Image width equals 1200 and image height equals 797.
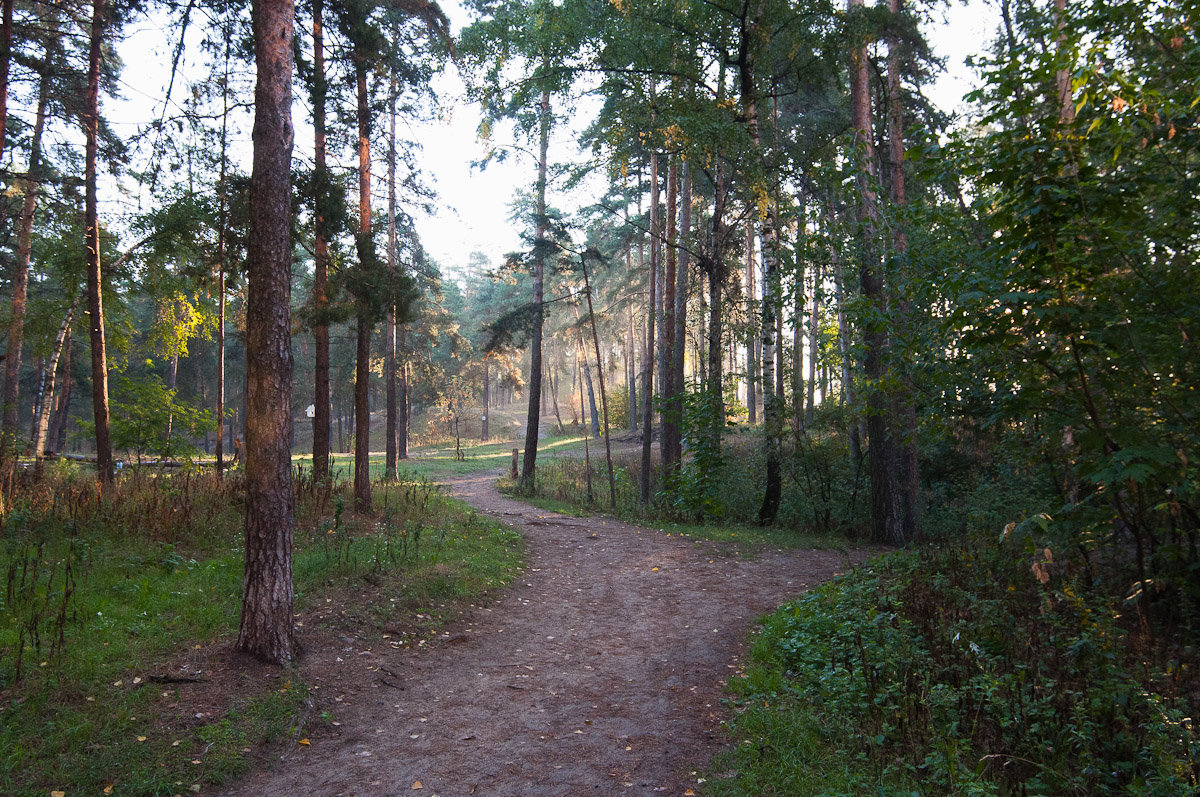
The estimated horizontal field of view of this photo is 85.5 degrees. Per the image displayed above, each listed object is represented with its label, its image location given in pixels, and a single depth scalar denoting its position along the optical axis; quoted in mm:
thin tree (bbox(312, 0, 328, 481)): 10414
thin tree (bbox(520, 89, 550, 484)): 18625
